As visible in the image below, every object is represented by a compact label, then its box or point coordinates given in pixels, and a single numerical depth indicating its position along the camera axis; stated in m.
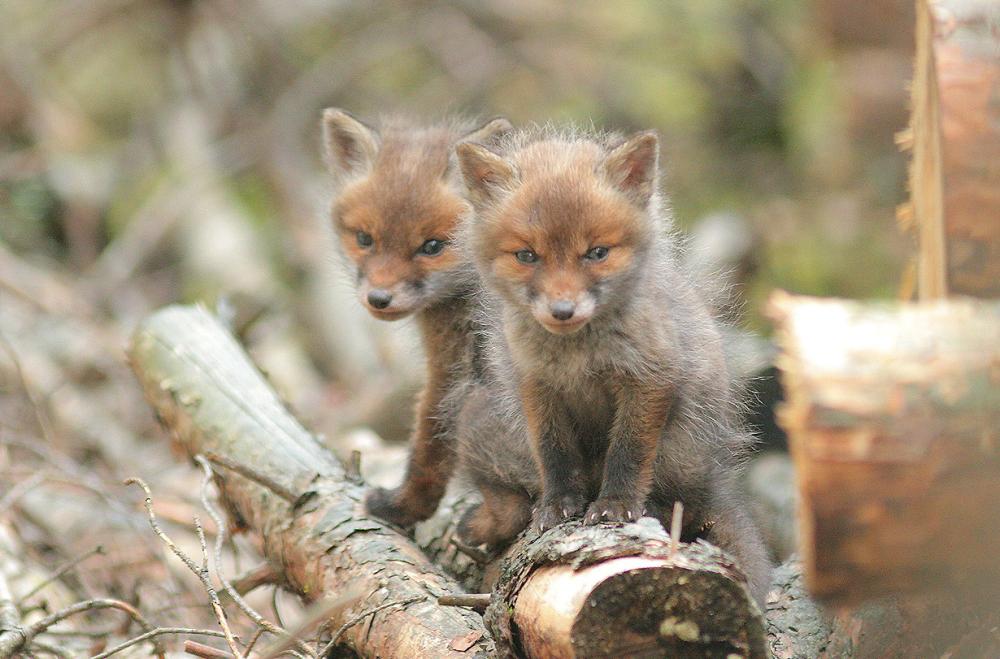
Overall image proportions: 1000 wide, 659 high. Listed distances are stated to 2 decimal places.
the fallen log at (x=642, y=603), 5.32
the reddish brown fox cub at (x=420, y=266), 8.70
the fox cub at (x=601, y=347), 6.98
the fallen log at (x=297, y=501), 7.02
